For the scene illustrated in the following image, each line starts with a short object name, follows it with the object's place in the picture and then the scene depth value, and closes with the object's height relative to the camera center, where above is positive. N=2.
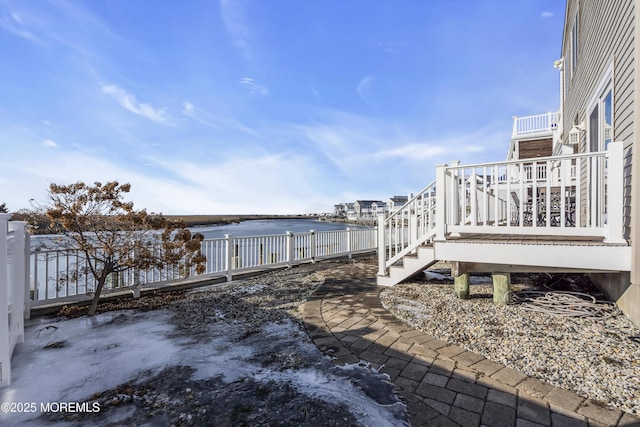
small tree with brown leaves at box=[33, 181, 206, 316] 3.95 -0.17
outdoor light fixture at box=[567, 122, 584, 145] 6.02 +1.77
